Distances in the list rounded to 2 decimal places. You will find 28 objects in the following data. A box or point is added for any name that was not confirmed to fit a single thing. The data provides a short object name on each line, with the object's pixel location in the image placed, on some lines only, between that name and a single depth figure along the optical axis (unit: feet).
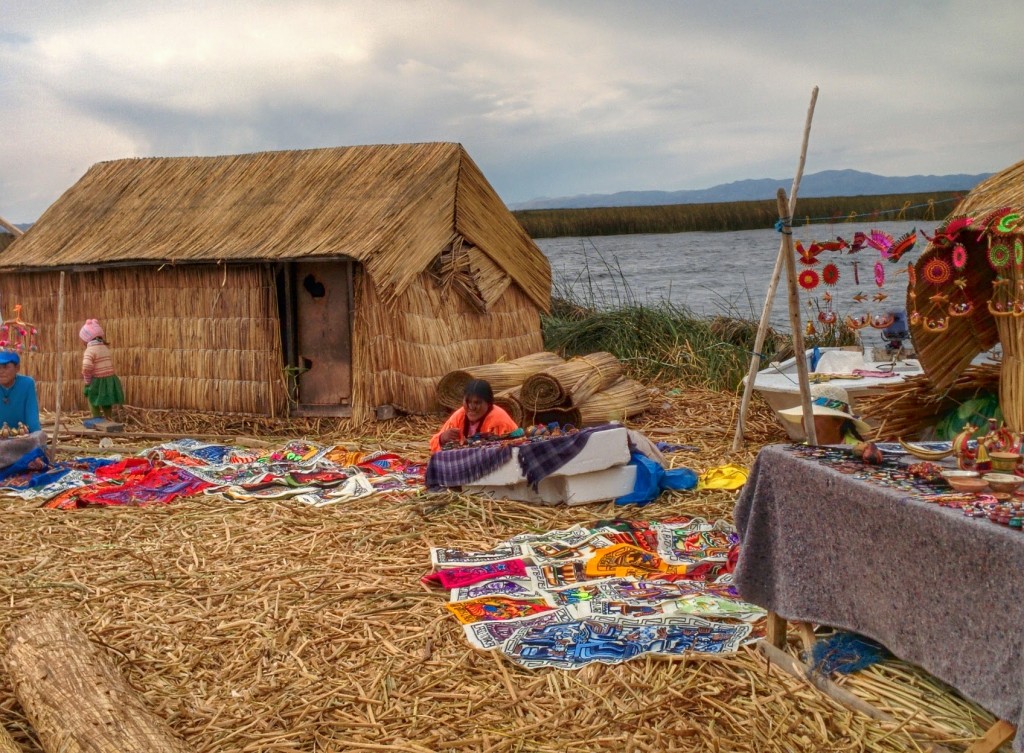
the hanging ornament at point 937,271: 16.90
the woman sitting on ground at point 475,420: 22.38
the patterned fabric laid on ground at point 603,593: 13.19
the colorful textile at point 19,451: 24.62
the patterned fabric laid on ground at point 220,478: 22.75
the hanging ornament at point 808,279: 17.10
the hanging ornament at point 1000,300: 16.79
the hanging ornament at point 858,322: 18.84
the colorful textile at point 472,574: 15.98
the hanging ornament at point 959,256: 16.30
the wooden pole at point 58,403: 26.76
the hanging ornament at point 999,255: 15.83
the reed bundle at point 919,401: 19.49
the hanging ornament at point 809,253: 16.49
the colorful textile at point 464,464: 20.93
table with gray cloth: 9.05
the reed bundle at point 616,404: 29.91
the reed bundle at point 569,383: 28.78
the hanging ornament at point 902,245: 16.08
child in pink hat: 33.19
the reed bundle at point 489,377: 30.78
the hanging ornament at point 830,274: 16.78
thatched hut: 31.50
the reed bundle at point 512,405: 28.73
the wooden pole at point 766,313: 22.34
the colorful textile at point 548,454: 20.52
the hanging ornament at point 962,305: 16.51
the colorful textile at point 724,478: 21.56
